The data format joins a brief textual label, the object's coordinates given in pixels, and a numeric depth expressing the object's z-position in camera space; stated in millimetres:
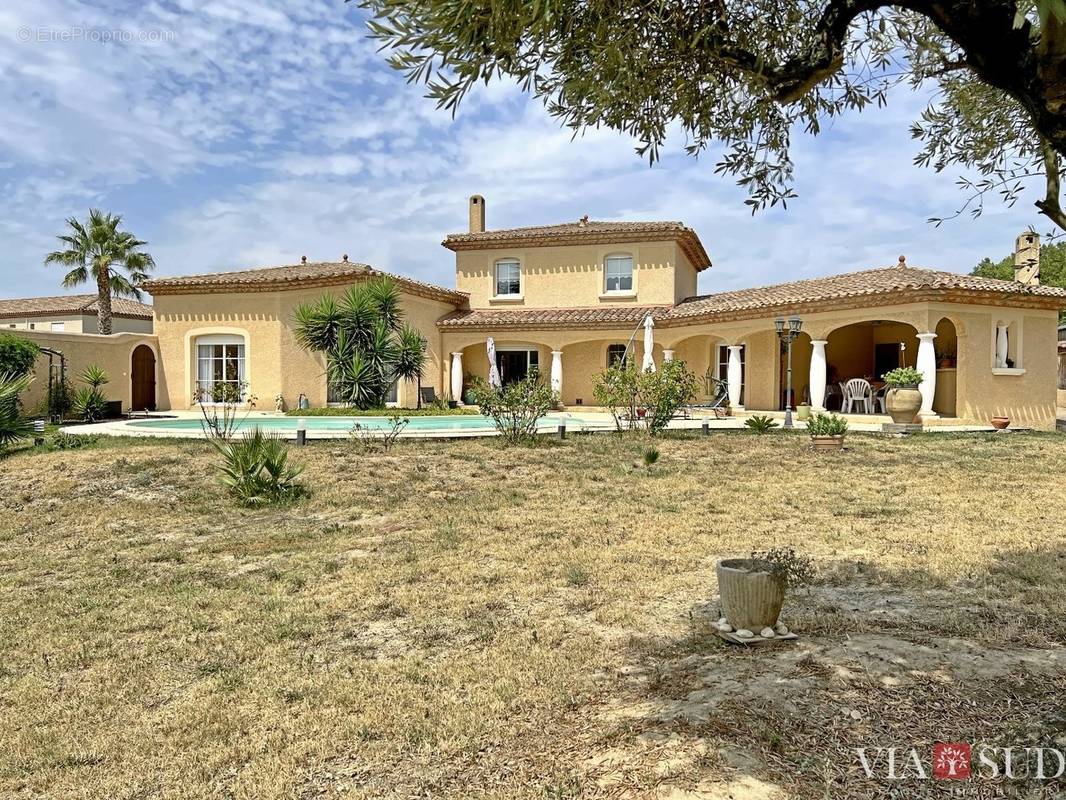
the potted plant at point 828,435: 14039
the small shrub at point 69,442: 14450
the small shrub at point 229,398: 21625
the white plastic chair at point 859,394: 20594
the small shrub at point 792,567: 4896
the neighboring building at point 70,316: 39406
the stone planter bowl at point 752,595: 4758
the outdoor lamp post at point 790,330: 17797
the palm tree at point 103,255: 31953
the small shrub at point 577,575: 6488
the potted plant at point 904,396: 18047
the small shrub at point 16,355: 19391
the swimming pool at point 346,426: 16531
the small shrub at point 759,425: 16766
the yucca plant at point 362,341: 21781
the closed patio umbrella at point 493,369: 23909
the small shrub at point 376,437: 13984
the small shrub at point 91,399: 20953
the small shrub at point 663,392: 15070
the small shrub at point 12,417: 13836
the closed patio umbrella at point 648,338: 22594
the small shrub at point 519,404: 14688
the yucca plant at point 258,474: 10375
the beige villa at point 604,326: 19281
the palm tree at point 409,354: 22219
